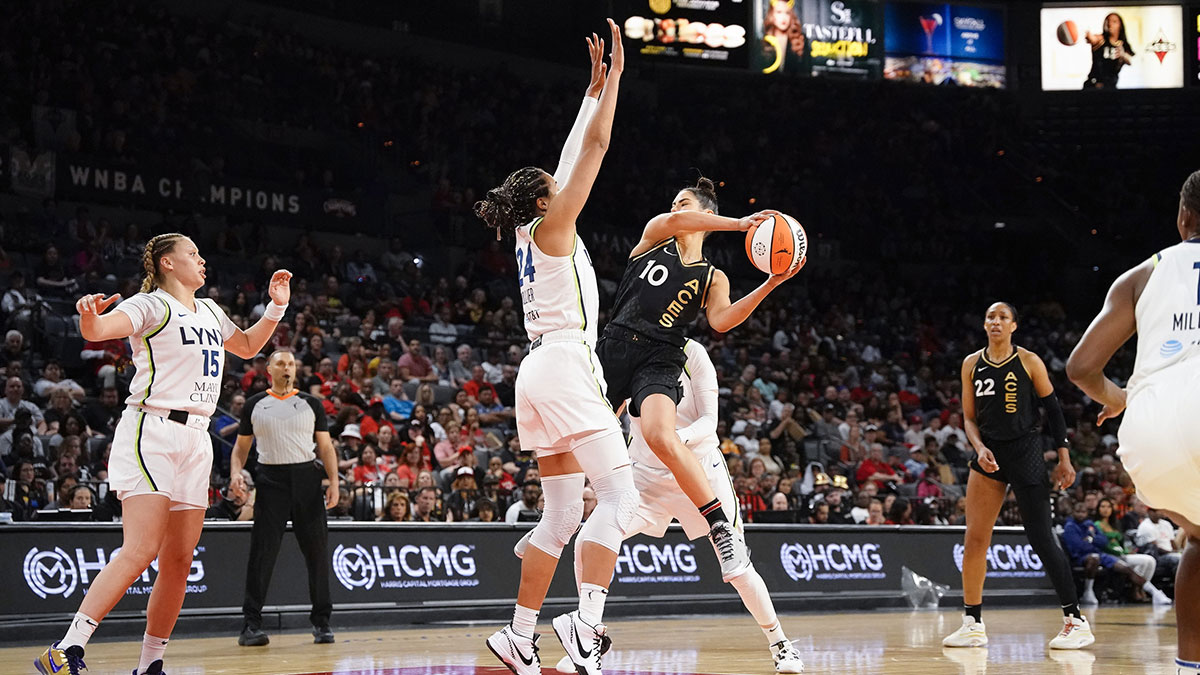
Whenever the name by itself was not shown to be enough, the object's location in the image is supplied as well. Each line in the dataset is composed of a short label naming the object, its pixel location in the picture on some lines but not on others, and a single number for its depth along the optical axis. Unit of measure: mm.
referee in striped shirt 9055
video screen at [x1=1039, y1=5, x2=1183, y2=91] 26281
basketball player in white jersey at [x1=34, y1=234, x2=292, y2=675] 5480
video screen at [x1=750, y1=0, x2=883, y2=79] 24344
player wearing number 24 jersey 5203
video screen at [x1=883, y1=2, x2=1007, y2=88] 27547
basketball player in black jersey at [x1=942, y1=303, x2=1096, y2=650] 8172
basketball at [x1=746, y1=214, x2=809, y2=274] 6031
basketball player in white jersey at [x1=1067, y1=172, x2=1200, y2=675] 3596
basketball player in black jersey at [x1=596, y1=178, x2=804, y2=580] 5910
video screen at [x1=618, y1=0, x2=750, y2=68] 23000
